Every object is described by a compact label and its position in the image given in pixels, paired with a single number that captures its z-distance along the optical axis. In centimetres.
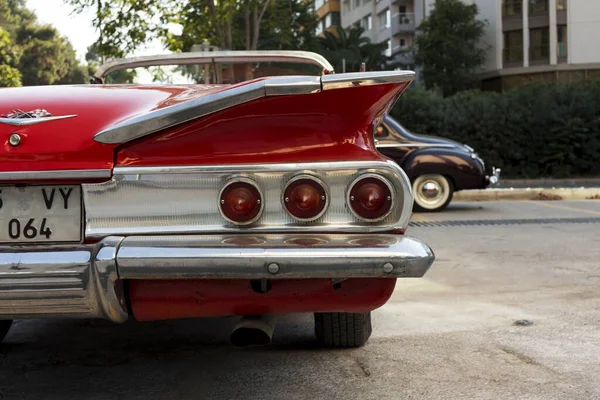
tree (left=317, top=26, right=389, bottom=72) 4191
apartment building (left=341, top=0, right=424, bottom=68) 5353
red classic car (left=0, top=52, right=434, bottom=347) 281
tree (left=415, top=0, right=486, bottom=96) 4144
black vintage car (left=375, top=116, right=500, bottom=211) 1206
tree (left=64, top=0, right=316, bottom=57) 1653
